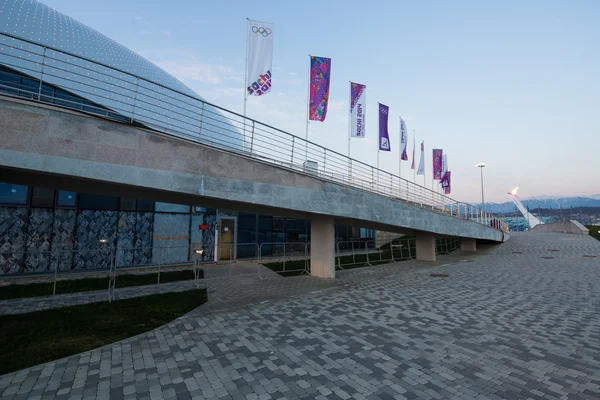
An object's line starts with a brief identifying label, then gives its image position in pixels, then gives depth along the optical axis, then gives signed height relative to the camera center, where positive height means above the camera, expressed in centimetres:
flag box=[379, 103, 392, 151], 1975 +677
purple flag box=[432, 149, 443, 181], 2927 +669
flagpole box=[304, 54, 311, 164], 1574 +669
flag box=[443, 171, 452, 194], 3463 +534
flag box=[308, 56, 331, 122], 1587 +775
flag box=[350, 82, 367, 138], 1838 +748
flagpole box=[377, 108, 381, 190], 1969 +677
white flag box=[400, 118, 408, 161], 2344 +719
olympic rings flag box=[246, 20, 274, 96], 1380 +822
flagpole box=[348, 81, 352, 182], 1830 +667
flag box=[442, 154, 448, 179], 3269 +741
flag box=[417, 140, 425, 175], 2879 +623
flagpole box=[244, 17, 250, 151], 1334 +668
